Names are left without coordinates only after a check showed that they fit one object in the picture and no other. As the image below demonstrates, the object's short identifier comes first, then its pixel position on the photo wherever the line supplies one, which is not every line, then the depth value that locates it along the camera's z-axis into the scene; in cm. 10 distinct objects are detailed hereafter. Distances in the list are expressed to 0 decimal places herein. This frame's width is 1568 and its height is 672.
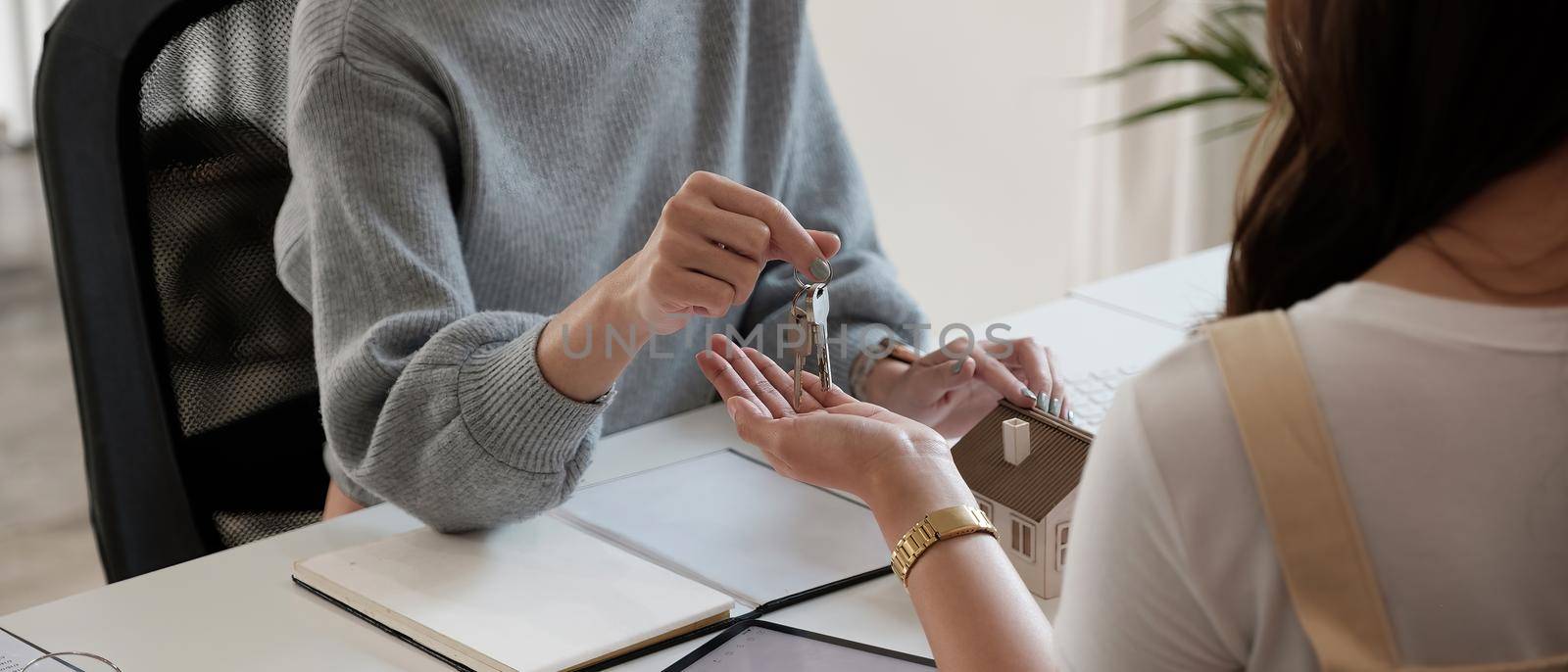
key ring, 226
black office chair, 250
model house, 226
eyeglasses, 220
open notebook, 222
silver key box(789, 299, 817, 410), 231
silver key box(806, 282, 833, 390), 230
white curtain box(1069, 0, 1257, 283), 450
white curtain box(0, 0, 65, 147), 676
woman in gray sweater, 232
